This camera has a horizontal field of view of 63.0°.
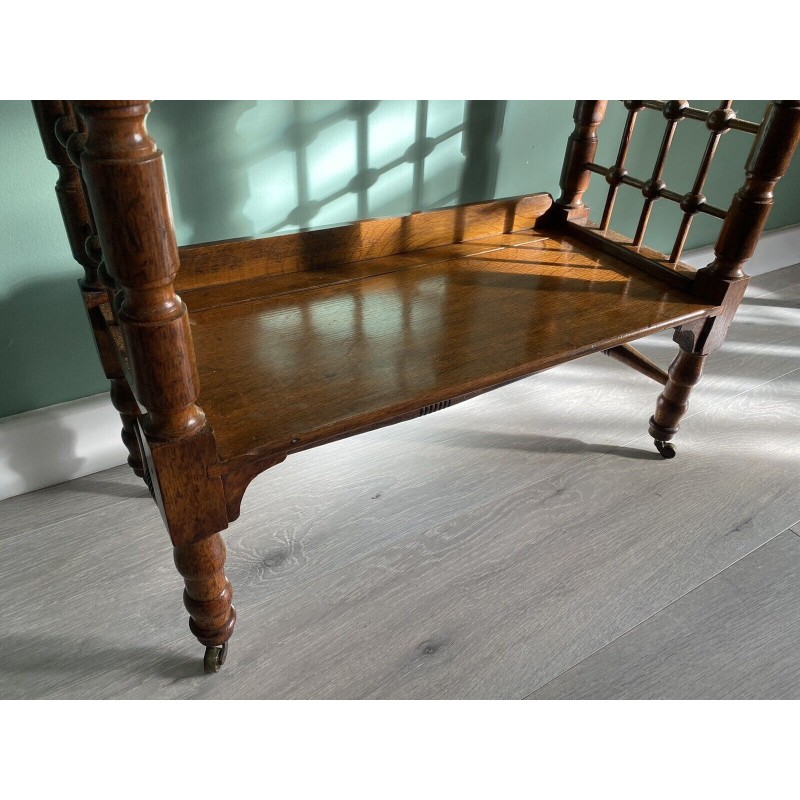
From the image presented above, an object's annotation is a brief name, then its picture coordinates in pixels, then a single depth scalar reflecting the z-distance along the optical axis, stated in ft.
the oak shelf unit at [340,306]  1.75
